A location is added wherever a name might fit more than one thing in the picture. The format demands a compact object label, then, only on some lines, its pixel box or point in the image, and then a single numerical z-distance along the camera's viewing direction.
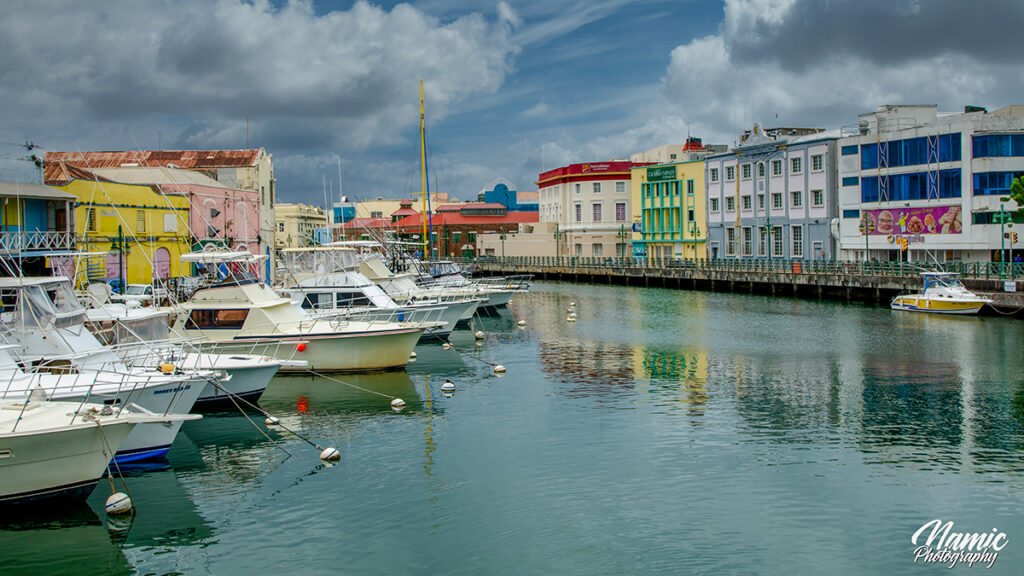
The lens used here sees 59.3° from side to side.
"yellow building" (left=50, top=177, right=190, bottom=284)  45.72
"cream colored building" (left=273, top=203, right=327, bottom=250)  104.56
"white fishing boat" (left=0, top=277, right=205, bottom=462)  19.44
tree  51.84
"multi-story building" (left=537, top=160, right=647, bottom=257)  105.31
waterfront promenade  52.50
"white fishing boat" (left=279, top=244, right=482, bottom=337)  38.41
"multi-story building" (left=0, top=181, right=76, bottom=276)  31.12
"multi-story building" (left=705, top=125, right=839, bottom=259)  74.81
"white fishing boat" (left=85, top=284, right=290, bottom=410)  23.73
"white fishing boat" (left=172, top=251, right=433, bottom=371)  30.45
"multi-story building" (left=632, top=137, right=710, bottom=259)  91.50
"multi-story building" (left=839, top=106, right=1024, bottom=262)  60.50
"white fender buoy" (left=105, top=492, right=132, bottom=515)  16.84
